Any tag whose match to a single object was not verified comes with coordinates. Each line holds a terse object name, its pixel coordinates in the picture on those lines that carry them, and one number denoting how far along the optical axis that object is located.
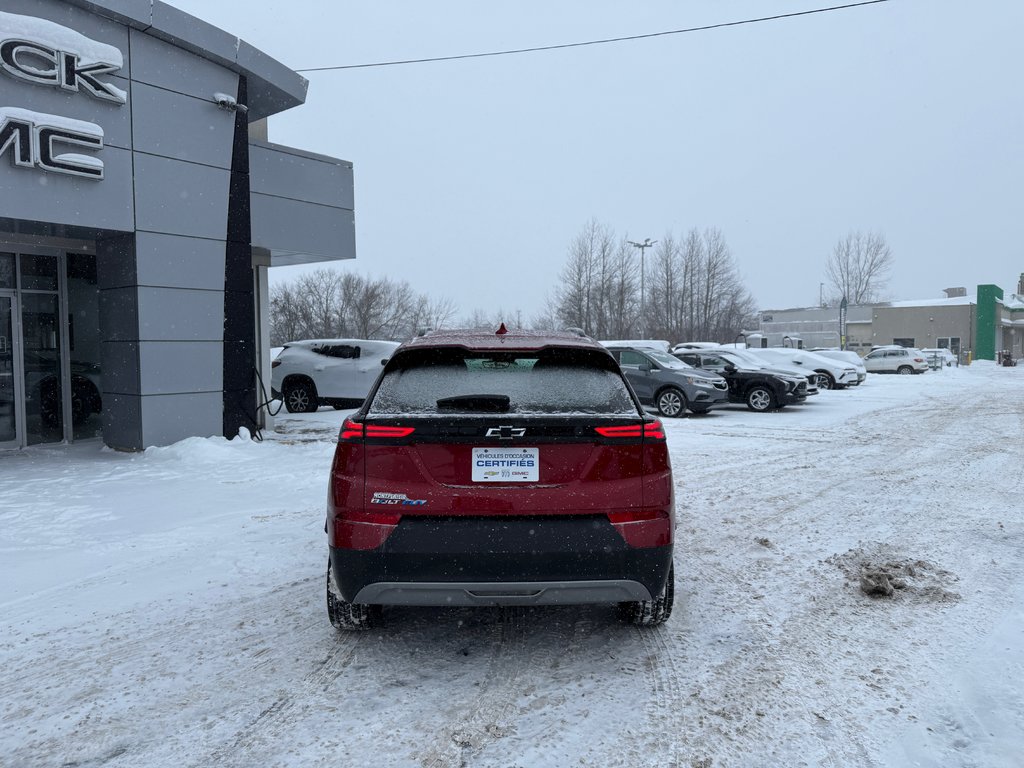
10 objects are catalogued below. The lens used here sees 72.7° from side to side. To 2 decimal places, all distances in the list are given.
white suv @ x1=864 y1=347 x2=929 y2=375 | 36.97
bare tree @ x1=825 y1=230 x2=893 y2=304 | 73.75
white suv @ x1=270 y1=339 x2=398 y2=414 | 15.80
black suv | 16.72
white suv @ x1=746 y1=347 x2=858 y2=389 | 24.59
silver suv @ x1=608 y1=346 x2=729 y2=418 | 15.55
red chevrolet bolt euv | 3.19
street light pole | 42.47
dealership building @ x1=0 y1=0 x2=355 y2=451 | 8.42
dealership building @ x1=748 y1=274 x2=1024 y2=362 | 64.38
